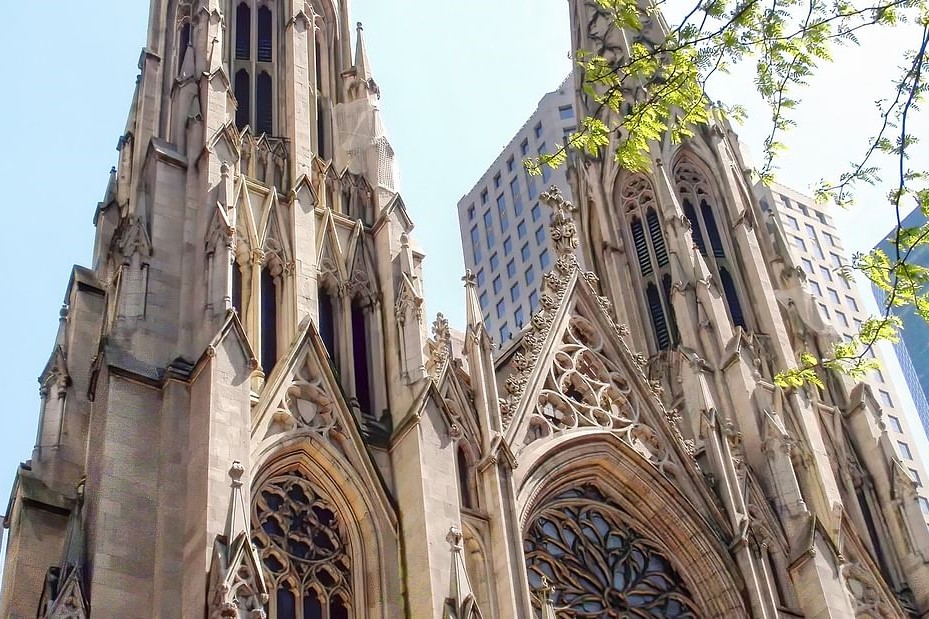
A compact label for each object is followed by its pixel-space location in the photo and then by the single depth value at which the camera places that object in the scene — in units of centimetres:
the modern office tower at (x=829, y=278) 6969
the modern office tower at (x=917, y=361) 10069
